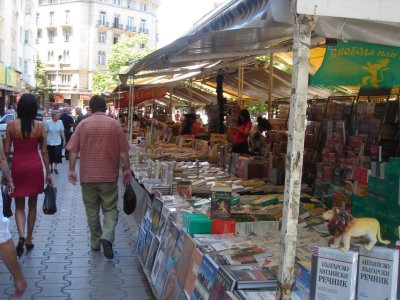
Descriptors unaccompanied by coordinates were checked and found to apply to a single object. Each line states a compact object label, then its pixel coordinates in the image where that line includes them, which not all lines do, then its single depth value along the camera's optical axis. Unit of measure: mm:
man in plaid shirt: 5480
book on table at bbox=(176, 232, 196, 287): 3445
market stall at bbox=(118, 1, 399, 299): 2122
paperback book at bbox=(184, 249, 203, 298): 3221
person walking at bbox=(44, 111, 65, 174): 11992
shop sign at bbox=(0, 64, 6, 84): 27500
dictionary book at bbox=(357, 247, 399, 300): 2035
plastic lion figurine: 2152
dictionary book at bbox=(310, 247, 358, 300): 2072
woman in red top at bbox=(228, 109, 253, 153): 8945
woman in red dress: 5477
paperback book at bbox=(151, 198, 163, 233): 4784
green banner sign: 3770
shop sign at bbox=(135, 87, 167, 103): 13844
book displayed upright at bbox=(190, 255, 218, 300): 2926
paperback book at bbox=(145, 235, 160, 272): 4555
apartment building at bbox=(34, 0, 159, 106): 67062
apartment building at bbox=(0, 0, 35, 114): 31173
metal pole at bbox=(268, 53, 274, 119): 10216
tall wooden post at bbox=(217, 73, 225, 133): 11375
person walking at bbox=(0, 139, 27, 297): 3900
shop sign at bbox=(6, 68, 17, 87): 29906
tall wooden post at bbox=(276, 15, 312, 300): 2111
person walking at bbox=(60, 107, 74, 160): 16156
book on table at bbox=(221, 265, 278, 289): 2641
